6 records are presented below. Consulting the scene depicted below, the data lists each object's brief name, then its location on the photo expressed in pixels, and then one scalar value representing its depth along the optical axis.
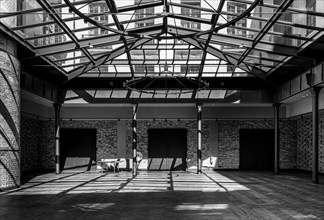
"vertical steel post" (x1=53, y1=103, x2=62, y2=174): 25.17
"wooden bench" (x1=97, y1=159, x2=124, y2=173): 26.77
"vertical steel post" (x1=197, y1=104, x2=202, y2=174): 25.64
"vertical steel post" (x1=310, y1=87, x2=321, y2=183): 18.61
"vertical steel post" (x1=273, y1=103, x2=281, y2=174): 24.84
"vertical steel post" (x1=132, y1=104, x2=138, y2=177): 25.12
